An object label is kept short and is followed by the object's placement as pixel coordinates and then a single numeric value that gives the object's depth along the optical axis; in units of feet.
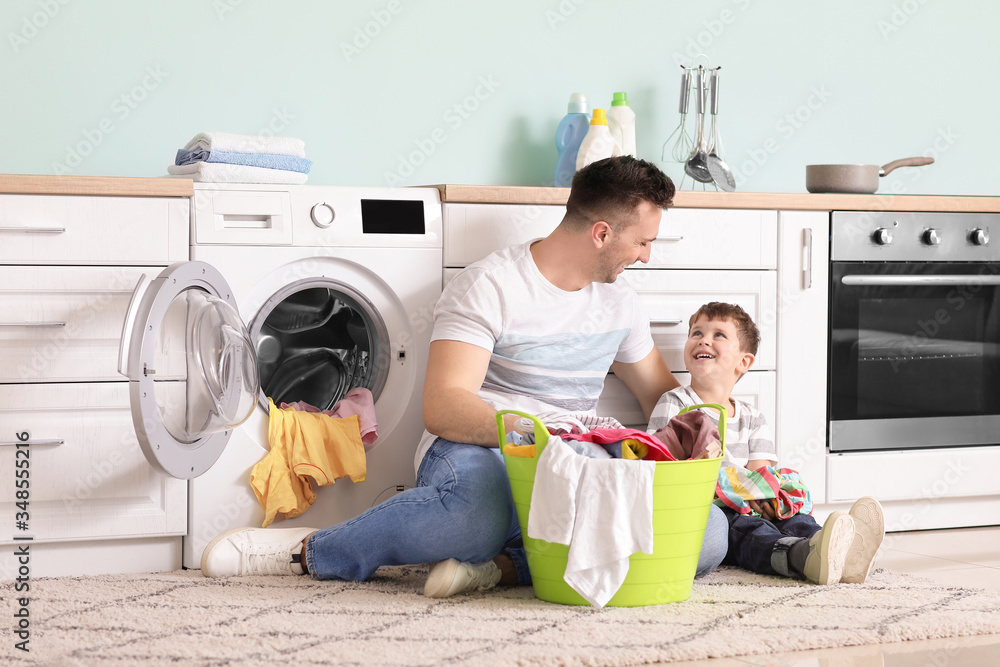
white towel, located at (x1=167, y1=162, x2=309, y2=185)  7.47
